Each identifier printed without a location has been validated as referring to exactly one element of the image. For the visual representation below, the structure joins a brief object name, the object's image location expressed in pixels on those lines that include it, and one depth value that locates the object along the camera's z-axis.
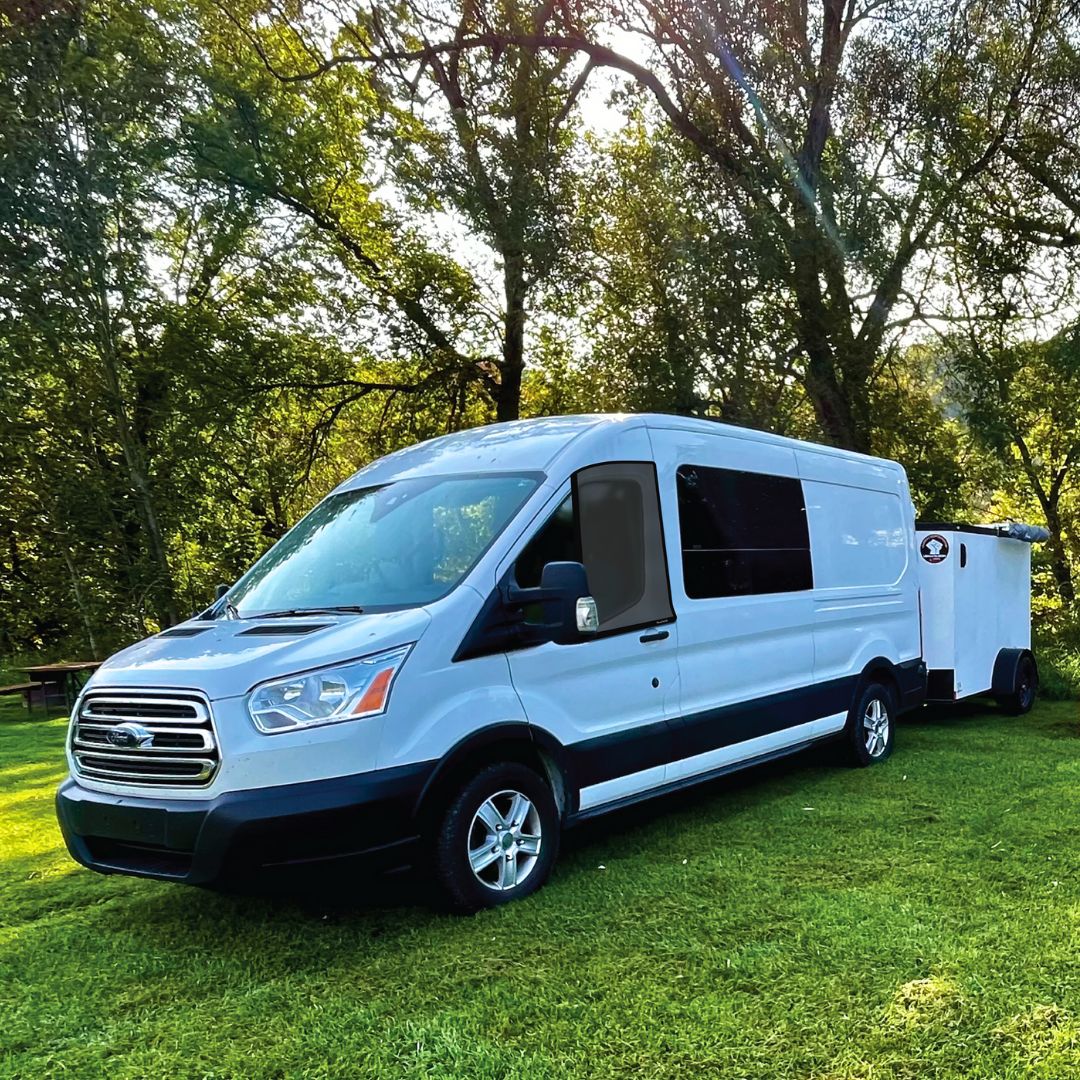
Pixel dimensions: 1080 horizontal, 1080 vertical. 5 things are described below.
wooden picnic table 13.79
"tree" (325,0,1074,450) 12.96
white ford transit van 3.79
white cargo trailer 8.48
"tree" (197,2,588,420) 14.34
